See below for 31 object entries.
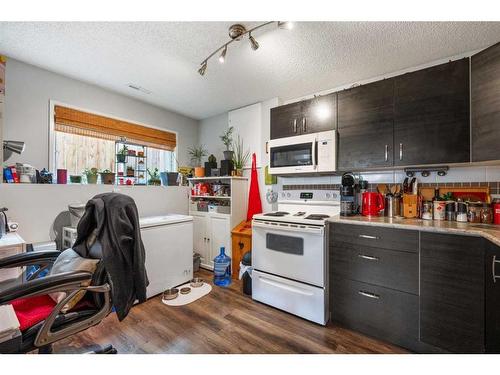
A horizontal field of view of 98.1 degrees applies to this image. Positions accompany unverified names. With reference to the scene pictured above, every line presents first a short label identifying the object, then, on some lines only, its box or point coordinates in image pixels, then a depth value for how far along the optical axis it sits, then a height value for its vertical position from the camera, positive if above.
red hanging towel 3.12 -0.14
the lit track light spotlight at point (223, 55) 1.78 +1.09
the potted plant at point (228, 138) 3.46 +0.78
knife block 1.99 -0.18
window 2.49 +0.63
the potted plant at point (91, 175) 2.52 +0.13
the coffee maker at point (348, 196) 2.14 -0.10
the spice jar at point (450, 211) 1.83 -0.21
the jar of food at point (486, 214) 1.72 -0.22
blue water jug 2.72 -1.06
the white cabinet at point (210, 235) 2.98 -0.70
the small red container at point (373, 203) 2.14 -0.16
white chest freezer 2.31 -0.72
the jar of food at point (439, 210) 1.86 -0.20
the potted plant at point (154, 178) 3.08 +0.12
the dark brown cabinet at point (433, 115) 1.67 +0.59
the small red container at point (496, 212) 1.67 -0.20
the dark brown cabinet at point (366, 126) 1.98 +0.59
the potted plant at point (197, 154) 3.91 +0.59
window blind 2.48 +0.77
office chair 0.95 -0.64
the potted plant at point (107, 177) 2.57 +0.11
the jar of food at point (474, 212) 1.76 -0.21
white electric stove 1.89 -0.70
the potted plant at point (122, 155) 2.93 +0.43
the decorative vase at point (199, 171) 3.45 +0.25
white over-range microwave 2.25 +0.37
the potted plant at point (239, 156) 3.31 +0.48
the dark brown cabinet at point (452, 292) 1.35 -0.69
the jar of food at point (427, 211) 1.92 -0.22
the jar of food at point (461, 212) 1.77 -0.21
